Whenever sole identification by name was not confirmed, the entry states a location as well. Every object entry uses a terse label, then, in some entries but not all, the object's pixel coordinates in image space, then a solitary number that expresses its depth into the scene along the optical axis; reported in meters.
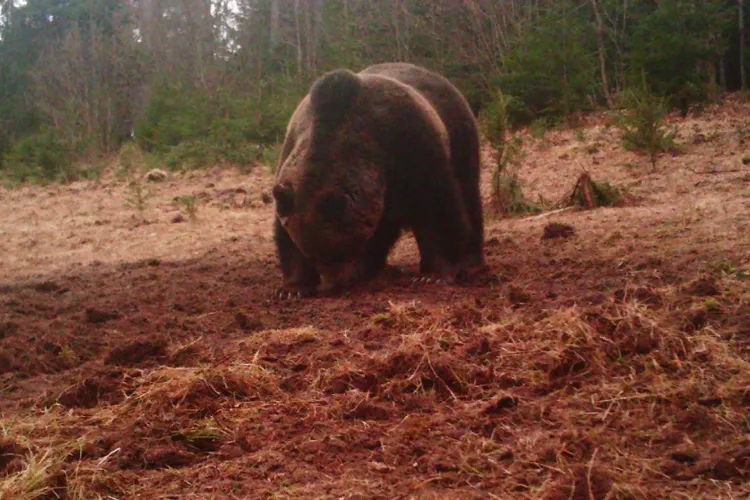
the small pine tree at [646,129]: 8.76
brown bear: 5.09
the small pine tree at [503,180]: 8.70
